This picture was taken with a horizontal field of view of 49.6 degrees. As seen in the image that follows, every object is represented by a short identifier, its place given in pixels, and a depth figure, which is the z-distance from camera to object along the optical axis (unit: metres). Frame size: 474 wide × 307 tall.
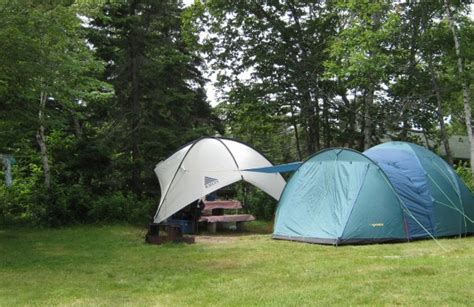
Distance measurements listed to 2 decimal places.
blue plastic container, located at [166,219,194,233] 12.31
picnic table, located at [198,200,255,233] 12.46
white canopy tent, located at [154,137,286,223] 12.09
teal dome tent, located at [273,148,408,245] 9.38
